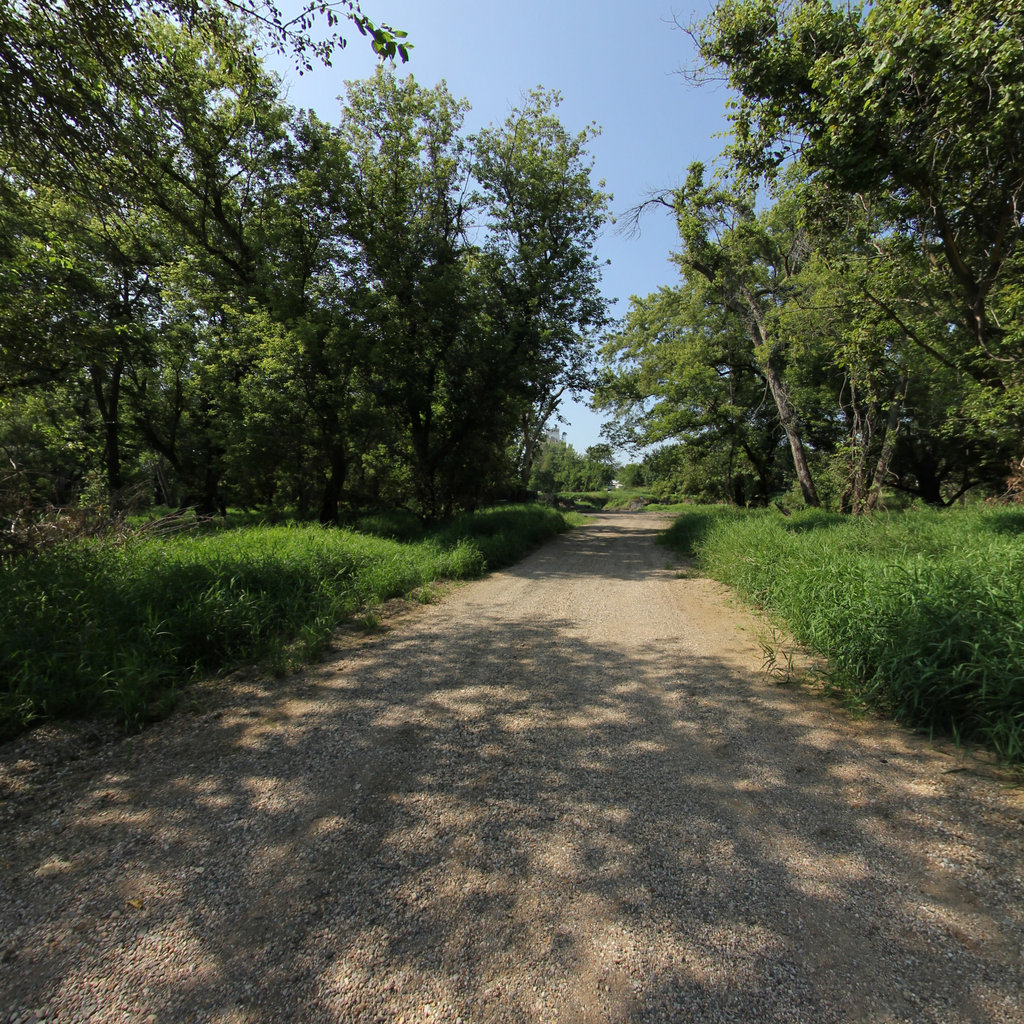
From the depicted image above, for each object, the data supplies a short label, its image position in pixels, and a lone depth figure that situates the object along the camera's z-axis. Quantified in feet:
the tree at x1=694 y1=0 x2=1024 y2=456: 15.48
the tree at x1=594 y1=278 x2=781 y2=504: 57.47
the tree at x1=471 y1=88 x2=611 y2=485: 46.16
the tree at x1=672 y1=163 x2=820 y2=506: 38.93
